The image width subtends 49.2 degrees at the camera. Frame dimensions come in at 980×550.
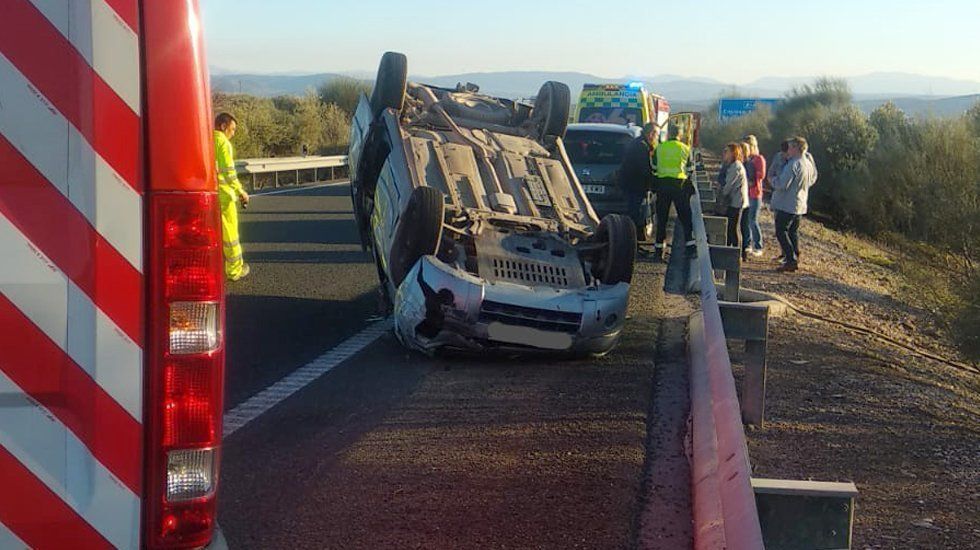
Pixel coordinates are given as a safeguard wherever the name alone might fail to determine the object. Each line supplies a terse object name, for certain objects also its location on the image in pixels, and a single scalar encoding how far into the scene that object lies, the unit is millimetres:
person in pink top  13891
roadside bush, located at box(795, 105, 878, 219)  27058
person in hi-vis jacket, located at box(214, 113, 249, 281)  10219
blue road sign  53125
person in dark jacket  13508
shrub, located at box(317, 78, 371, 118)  50875
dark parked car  14508
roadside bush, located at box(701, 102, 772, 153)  46512
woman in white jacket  12852
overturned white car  7441
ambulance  27375
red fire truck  2025
